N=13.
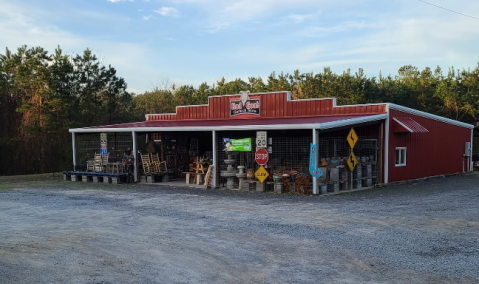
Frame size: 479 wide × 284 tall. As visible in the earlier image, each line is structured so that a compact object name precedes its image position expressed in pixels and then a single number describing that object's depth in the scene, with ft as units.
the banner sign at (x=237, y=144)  47.17
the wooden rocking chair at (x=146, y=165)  56.48
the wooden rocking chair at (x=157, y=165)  57.26
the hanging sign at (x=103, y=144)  59.21
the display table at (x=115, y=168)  58.45
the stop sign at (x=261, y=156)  45.57
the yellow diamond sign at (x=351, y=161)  46.78
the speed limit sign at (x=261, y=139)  45.85
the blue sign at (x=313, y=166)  42.63
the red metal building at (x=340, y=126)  49.96
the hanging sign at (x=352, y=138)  45.27
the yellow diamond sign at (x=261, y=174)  45.93
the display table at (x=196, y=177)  53.47
